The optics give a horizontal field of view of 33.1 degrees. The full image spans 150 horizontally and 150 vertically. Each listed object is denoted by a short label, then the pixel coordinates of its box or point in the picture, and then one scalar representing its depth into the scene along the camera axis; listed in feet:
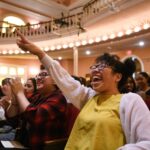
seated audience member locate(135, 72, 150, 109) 11.36
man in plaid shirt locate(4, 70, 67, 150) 5.96
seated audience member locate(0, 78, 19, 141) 7.21
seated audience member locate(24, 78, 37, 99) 8.95
